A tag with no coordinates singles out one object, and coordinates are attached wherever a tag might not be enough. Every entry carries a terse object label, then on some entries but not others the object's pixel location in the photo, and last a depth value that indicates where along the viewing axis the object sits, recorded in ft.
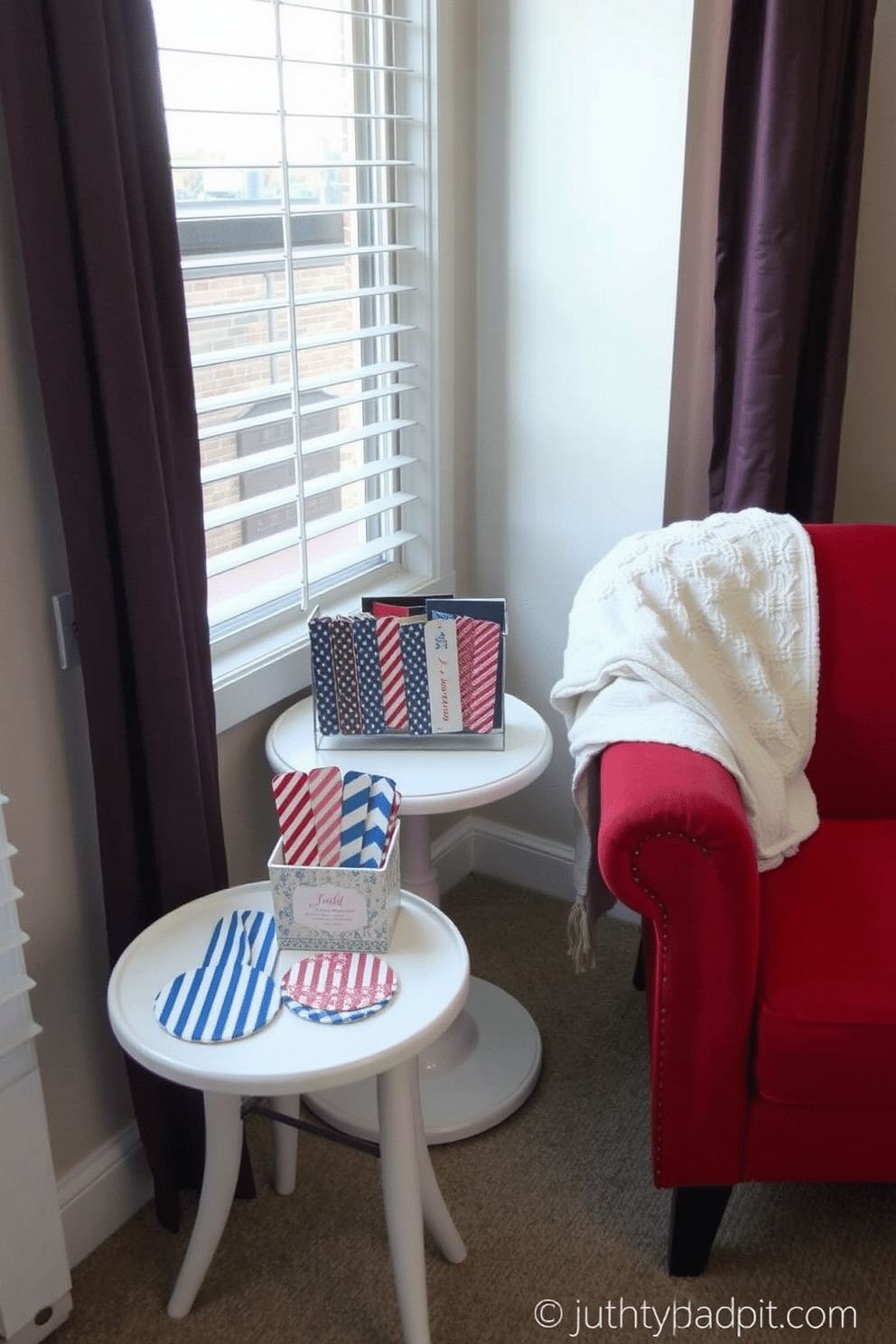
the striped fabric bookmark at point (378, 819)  4.96
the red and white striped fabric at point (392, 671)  5.80
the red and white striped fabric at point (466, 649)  5.85
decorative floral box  4.67
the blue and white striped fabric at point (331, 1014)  4.39
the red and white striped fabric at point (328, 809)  4.97
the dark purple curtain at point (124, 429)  4.19
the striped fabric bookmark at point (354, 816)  5.00
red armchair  4.74
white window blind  5.61
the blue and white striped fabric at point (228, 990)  4.36
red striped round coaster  4.48
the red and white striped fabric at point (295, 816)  4.92
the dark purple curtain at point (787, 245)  6.48
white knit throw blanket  5.54
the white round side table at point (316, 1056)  4.20
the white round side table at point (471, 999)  5.62
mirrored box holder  5.95
